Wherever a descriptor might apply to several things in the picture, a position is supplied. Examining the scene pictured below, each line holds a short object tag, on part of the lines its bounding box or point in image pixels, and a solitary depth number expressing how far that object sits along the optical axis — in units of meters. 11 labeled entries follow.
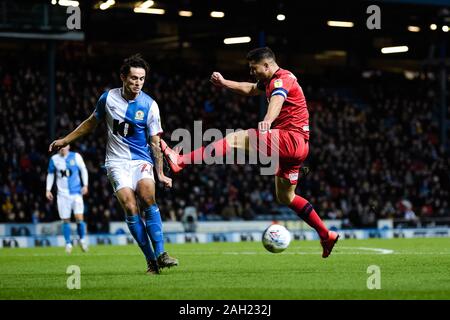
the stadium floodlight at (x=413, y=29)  37.12
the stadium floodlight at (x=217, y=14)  33.09
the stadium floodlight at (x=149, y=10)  32.81
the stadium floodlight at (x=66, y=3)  28.08
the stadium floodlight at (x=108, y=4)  30.30
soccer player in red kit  10.71
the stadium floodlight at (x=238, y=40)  37.62
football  12.34
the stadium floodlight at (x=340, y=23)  35.94
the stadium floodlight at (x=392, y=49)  44.72
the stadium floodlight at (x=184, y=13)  34.29
